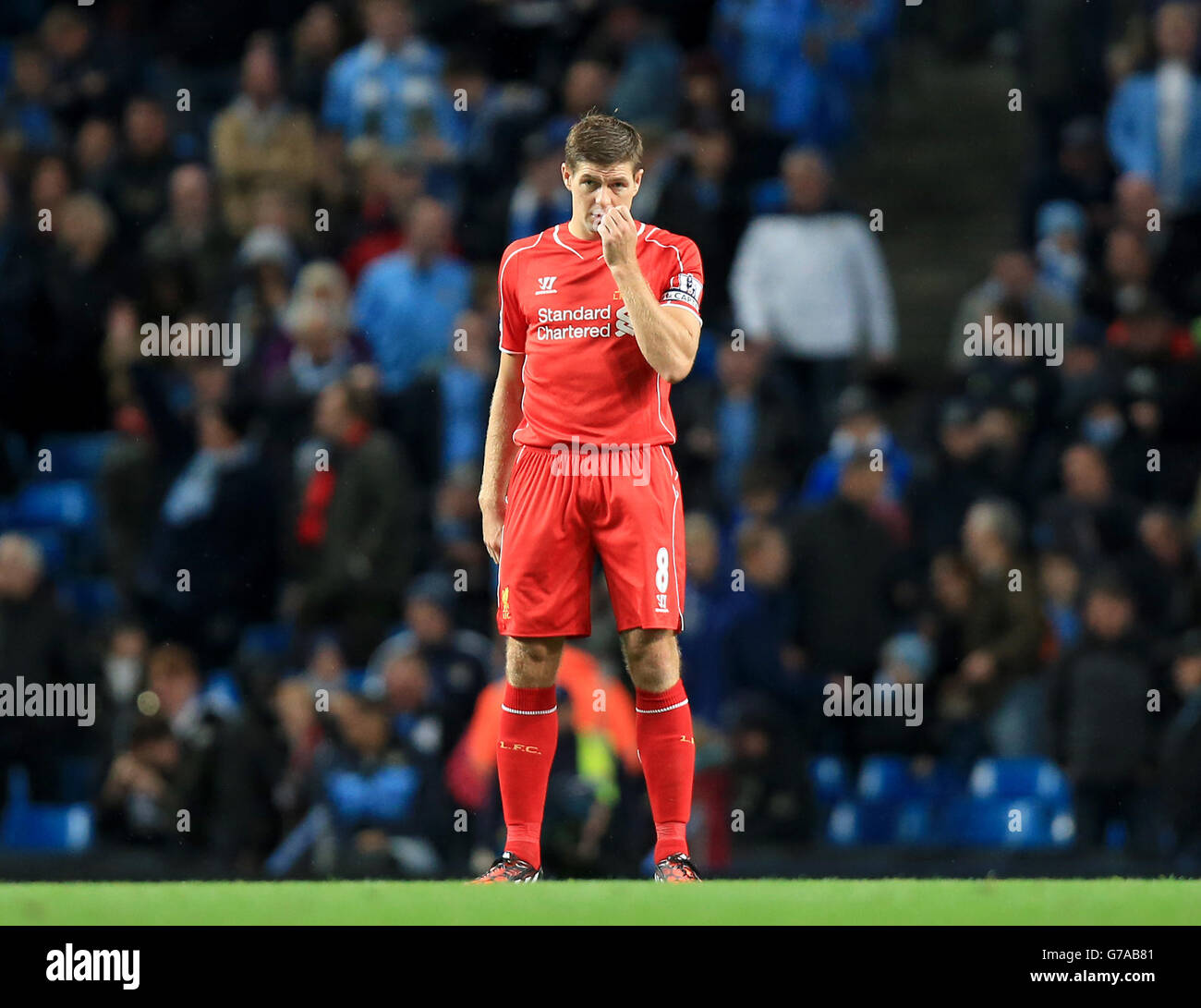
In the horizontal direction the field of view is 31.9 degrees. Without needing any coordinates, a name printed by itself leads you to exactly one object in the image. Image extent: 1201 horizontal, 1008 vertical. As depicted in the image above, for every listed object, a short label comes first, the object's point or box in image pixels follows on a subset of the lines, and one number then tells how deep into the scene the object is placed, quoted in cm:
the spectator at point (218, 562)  1120
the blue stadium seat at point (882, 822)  1030
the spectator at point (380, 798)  990
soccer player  629
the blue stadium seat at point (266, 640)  1110
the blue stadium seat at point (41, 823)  1058
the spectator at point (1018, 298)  1159
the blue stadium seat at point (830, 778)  1045
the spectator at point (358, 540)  1111
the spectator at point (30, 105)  1277
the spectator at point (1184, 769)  1011
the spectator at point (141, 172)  1231
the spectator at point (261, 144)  1238
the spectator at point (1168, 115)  1211
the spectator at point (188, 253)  1190
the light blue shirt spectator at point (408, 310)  1161
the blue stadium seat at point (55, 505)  1175
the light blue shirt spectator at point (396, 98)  1242
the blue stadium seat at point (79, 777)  1071
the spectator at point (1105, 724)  1023
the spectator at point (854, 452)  1115
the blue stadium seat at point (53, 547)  1159
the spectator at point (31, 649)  1084
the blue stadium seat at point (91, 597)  1133
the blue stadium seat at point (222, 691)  1067
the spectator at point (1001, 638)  1053
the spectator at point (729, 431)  1110
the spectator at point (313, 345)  1152
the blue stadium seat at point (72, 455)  1186
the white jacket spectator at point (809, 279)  1165
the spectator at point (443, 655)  1034
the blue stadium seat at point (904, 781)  1045
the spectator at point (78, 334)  1184
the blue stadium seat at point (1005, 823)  1017
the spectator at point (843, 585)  1076
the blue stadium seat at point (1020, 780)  1034
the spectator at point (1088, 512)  1097
